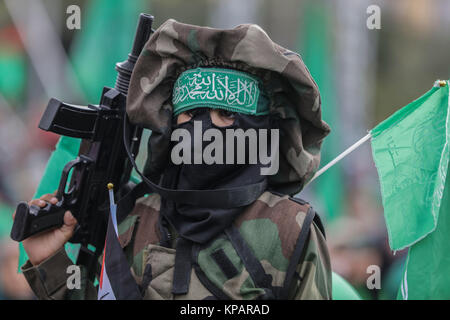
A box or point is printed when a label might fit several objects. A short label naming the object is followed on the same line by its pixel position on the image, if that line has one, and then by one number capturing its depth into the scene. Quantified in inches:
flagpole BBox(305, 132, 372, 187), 191.8
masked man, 164.9
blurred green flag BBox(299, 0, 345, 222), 431.8
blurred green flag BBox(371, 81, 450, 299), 180.4
